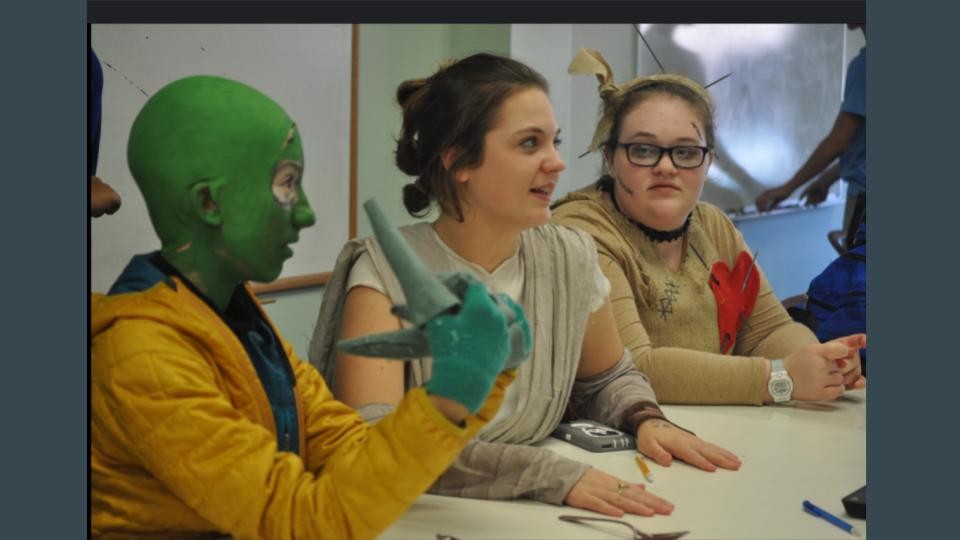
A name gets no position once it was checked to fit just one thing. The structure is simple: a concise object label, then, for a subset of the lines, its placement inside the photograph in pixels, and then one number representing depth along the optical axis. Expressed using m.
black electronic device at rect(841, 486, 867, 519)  3.45
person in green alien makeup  3.13
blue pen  3.42
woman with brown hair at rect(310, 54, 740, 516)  3.40
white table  3.36
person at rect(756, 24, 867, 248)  3.61
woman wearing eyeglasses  3.65
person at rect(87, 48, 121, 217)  3.37
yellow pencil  3.51
